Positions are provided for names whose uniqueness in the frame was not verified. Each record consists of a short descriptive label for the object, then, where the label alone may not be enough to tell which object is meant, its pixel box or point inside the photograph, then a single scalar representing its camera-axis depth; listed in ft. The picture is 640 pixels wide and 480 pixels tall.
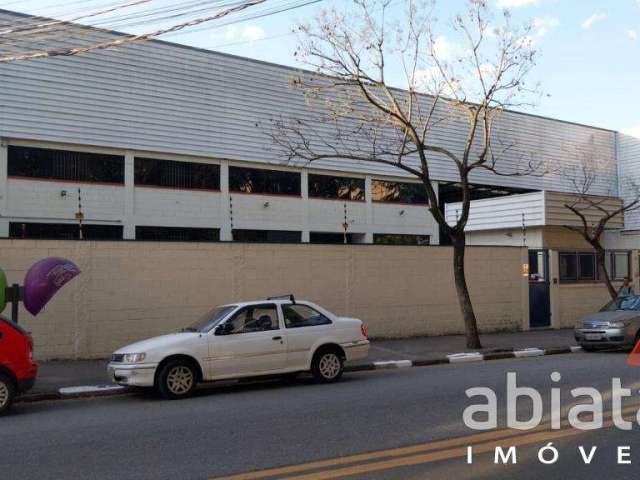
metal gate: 73.36
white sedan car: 34.42
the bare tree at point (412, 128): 54.24
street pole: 38.65
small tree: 75.20
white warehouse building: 69.92
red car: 30.86
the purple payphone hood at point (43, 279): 39.24
